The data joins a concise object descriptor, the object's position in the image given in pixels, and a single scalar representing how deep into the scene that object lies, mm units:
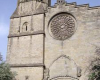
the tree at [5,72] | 17359
